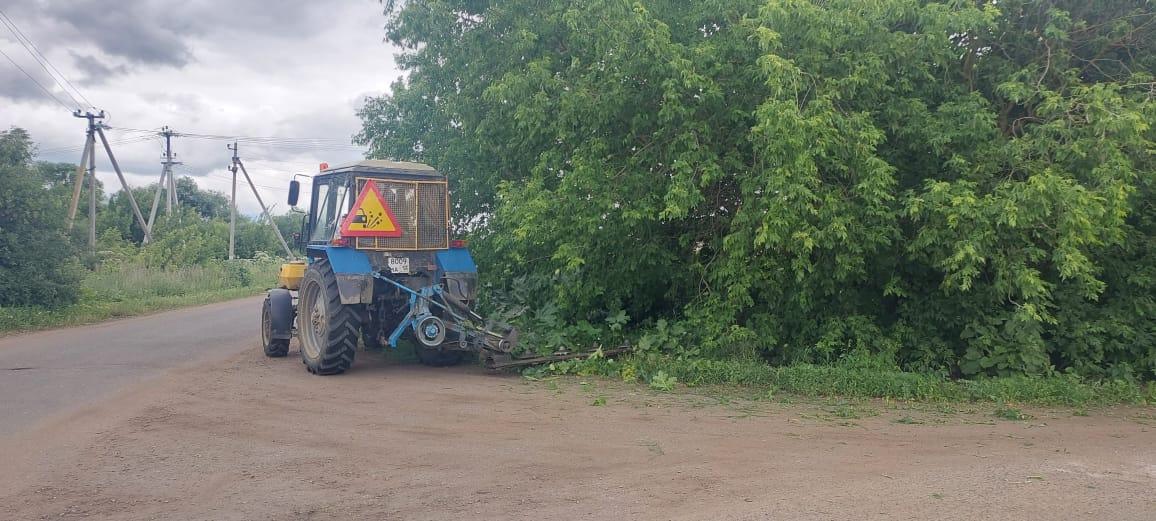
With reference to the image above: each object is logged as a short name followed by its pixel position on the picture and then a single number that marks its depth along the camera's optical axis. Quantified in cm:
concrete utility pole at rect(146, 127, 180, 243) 3689
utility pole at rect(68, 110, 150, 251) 2803
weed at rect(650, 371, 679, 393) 926
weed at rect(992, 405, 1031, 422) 765
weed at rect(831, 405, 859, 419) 780
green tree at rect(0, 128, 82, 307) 1770
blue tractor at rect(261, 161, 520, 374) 1026
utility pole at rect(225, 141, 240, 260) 3853
